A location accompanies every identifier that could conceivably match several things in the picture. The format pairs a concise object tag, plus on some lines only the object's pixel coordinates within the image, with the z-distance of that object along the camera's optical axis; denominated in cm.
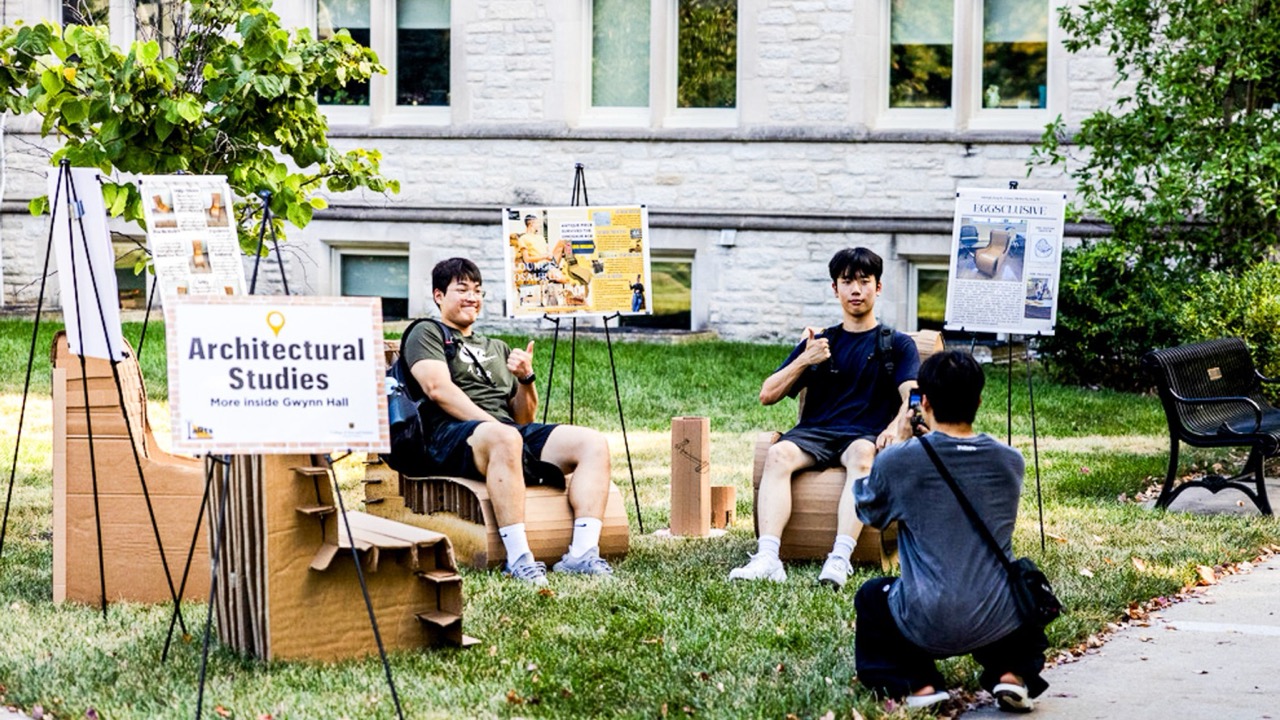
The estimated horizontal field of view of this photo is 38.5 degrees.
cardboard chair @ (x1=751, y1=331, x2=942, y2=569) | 834
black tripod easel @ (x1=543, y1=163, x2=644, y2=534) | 963
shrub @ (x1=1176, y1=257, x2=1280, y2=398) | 1130
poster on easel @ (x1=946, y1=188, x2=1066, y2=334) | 902
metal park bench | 1006
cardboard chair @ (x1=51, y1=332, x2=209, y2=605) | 746
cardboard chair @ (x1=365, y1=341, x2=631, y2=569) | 823
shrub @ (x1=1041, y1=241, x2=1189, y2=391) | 1512
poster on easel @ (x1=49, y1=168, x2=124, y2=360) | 695
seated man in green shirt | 816
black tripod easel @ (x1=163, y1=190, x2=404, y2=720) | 561
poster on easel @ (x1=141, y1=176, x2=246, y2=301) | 682
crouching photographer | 568
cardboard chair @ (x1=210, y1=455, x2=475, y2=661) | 630
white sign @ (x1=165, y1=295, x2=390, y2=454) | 559
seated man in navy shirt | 838
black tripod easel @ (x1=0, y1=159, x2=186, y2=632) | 697
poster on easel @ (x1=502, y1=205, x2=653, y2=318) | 973
